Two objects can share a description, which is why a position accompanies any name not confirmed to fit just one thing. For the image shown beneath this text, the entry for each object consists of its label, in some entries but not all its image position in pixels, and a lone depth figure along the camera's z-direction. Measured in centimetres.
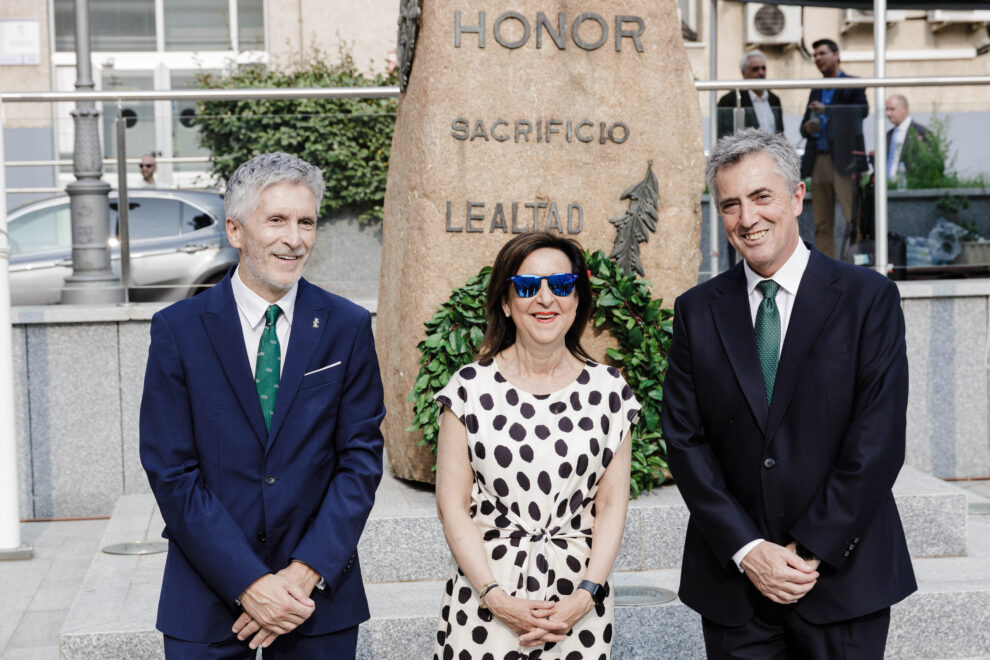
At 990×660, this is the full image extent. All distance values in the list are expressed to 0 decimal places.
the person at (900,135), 828
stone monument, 604
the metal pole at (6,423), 643
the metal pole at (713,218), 823
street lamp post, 778
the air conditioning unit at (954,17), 1988
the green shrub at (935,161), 838
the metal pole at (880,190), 823
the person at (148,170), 788
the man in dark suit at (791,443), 311
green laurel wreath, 574
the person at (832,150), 804
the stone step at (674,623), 473
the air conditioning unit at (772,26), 1992
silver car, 774
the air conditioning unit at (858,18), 1994
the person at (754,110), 816
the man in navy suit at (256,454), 300
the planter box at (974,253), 841
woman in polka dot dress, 330
